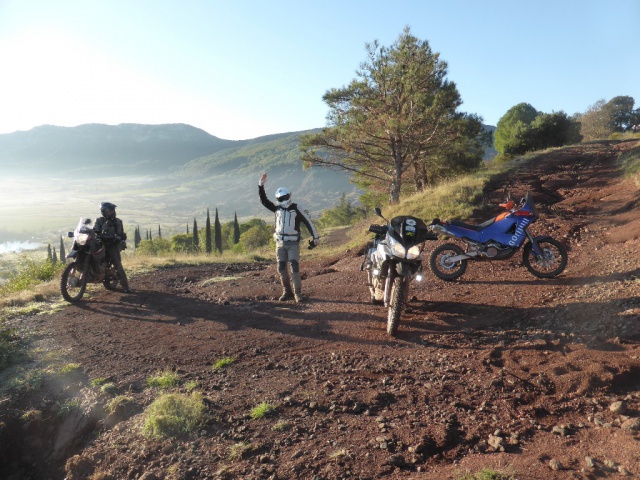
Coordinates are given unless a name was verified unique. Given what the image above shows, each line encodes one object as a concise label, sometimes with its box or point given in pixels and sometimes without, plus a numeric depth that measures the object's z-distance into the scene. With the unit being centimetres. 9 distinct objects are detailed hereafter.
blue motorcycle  691
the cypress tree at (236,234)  7601
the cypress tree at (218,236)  7025
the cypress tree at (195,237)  6922
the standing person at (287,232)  757
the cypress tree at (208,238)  6925
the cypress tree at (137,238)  8397
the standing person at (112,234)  894
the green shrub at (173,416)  351
